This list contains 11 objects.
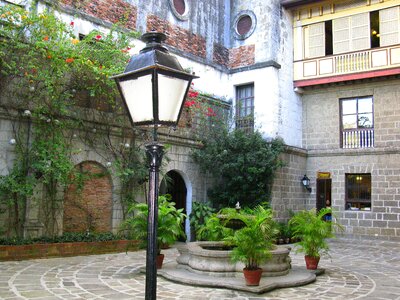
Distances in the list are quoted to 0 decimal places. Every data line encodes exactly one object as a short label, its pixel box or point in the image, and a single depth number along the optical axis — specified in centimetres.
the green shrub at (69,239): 965
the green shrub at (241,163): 1397
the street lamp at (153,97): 334
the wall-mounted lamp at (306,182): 1650
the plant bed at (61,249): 938
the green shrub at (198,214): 1388
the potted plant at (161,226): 848
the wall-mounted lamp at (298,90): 1667
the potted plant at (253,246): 690
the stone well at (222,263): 785
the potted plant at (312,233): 855
